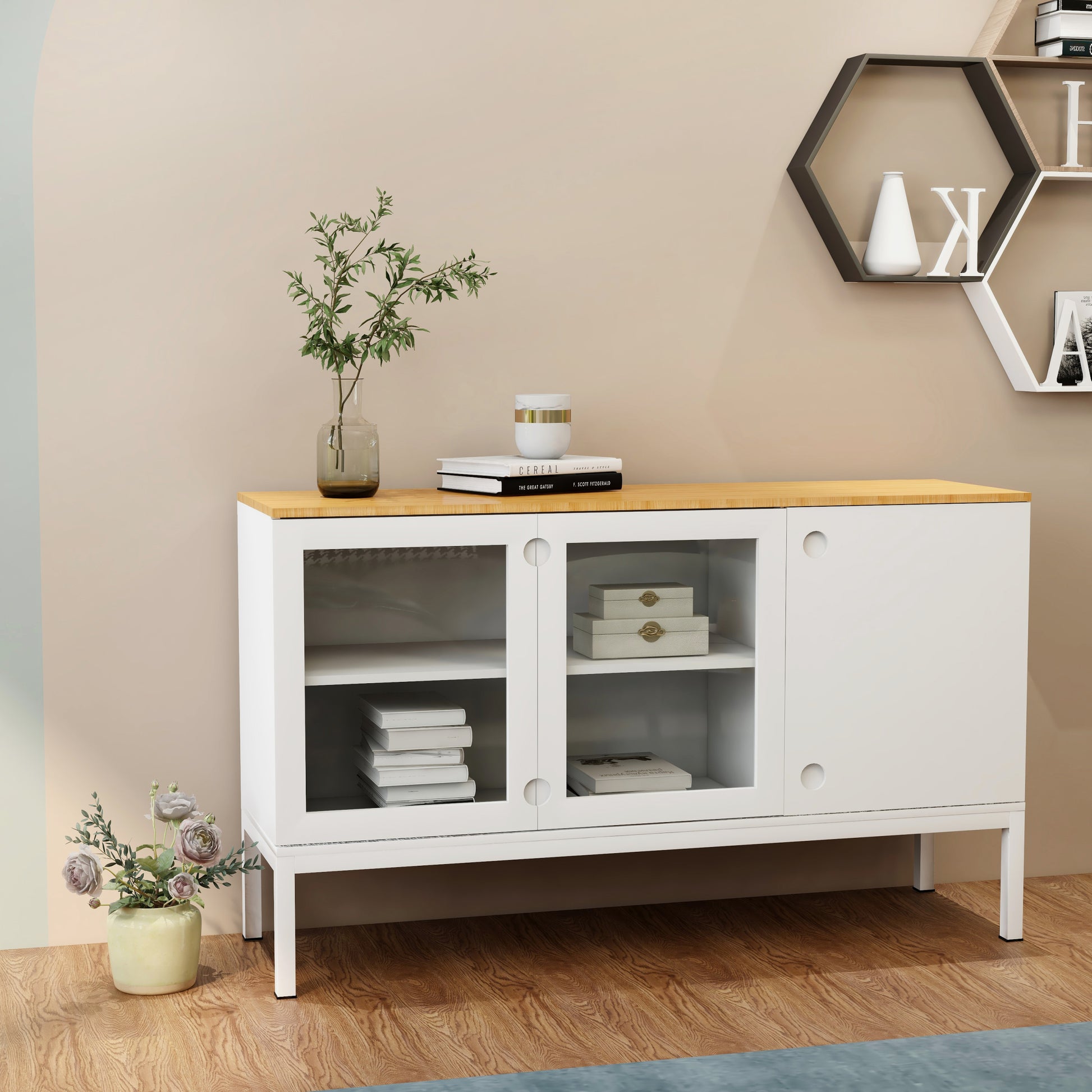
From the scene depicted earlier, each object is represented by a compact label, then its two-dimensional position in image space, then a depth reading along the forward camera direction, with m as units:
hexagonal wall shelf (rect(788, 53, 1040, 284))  2.81
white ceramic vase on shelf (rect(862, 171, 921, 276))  2.87
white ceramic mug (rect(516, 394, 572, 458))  2.56
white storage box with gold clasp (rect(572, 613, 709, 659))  2.43
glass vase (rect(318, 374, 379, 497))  2.43
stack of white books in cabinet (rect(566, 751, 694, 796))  2.46
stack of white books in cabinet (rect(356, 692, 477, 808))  2.38
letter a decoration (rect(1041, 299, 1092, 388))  3.01
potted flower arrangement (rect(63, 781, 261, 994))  2.38
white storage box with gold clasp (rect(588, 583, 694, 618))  2.42
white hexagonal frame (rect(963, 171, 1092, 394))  2.92
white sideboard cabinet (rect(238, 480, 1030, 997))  2.33
